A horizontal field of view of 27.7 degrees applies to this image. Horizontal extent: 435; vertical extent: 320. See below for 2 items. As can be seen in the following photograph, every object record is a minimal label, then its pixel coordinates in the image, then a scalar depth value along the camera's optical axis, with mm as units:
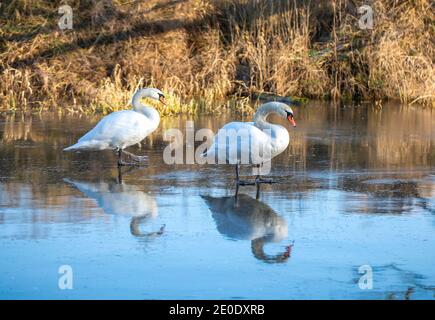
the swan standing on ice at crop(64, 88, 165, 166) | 10641
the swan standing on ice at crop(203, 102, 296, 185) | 9203
